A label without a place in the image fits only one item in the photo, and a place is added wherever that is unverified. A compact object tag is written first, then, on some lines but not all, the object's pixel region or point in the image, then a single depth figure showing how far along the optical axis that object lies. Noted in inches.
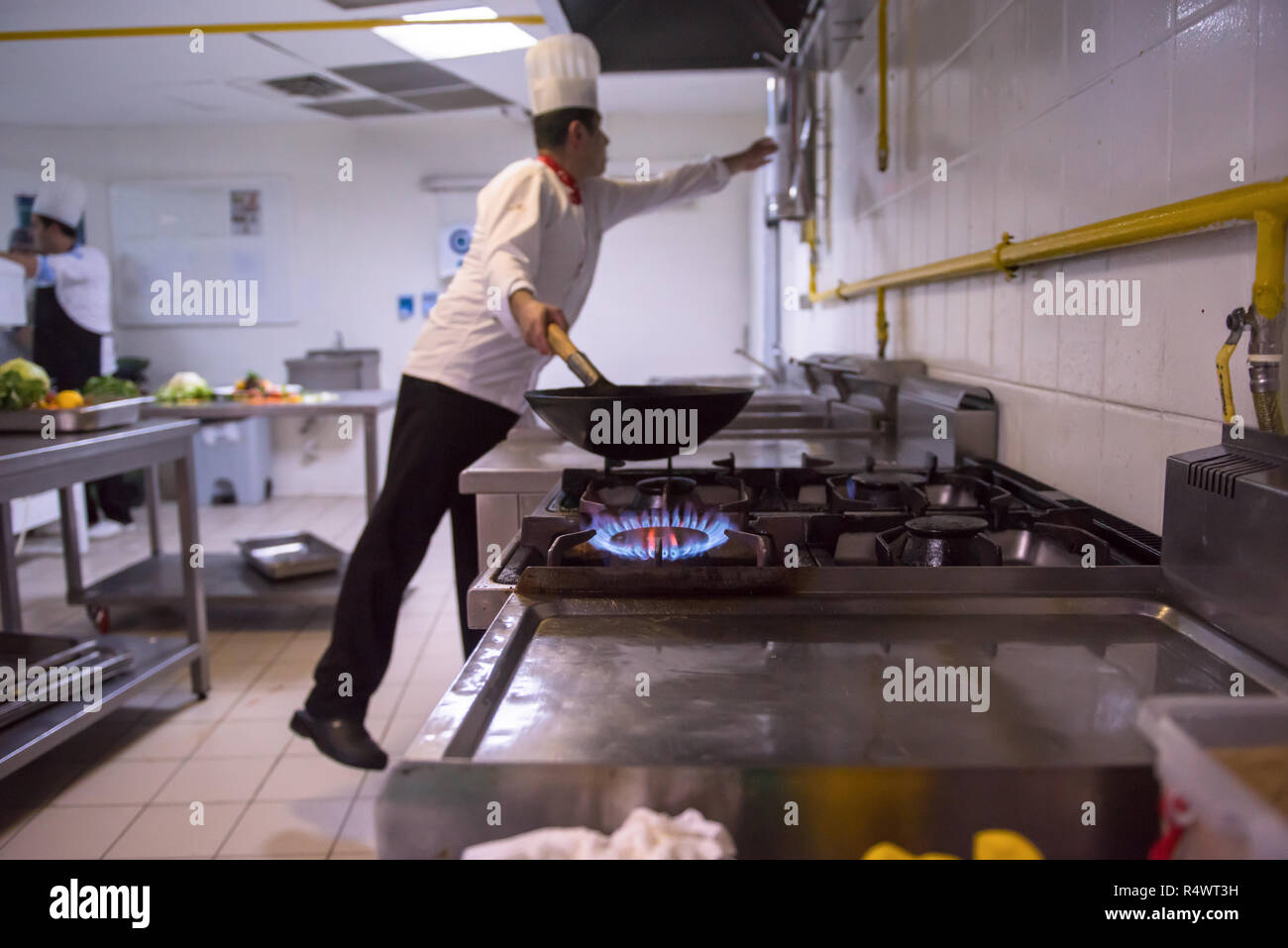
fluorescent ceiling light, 155.3
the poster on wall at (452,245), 232.1
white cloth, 18.0
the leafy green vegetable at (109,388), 97.4
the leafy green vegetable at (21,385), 89.7
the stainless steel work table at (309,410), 131.1
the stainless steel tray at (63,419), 87.7
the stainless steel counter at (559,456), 57.1
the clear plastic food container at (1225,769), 14.8
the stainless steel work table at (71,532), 77.0
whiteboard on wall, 232.2
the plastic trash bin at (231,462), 221.8
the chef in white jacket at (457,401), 81.1
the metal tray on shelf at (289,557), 132.1
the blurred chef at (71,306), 181.3
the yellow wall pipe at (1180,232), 31.7
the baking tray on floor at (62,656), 85.4
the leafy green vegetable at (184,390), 140.7
